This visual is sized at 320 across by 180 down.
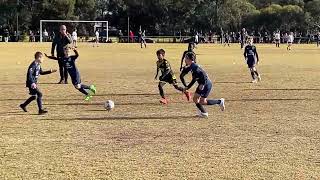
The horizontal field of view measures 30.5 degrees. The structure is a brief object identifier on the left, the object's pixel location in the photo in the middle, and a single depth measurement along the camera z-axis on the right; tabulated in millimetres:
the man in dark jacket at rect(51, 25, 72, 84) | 19484
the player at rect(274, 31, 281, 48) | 63600
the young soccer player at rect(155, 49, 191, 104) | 15219
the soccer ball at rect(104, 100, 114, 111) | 13656
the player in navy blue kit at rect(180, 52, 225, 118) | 12844
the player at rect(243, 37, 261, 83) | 21266
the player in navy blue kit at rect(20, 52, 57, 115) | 12930
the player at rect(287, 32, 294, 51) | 56844
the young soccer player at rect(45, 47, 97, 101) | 15594
